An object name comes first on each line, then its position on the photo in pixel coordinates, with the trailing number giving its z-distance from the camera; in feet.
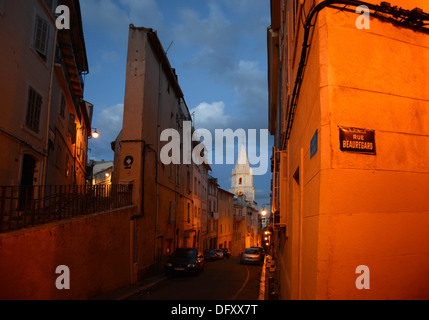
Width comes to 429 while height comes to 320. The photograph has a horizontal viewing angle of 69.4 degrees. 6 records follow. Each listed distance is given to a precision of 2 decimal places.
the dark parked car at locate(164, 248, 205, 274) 52.49
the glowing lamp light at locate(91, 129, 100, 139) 69.43
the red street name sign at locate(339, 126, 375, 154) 11.25
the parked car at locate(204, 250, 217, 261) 102.40
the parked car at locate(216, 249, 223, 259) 110.46
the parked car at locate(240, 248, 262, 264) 86.02
